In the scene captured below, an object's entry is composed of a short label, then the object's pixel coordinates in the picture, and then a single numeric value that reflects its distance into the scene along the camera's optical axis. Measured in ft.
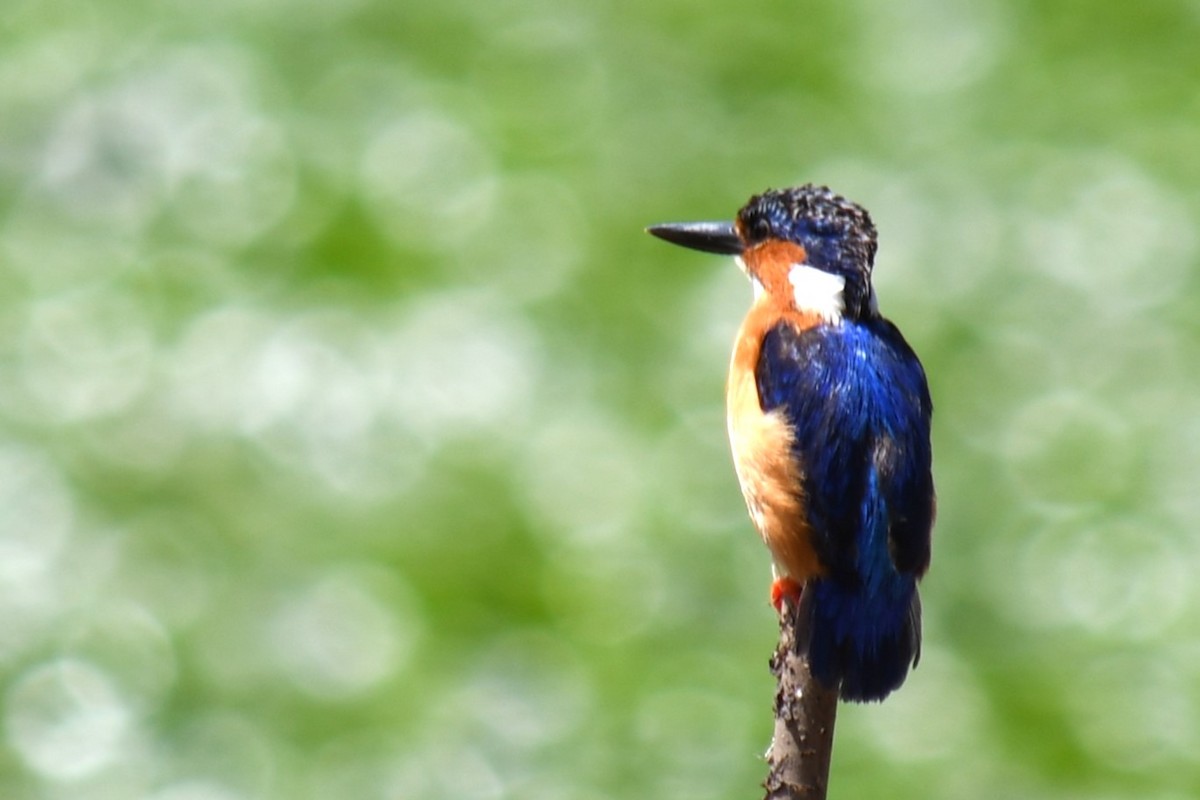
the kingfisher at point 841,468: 17.40
